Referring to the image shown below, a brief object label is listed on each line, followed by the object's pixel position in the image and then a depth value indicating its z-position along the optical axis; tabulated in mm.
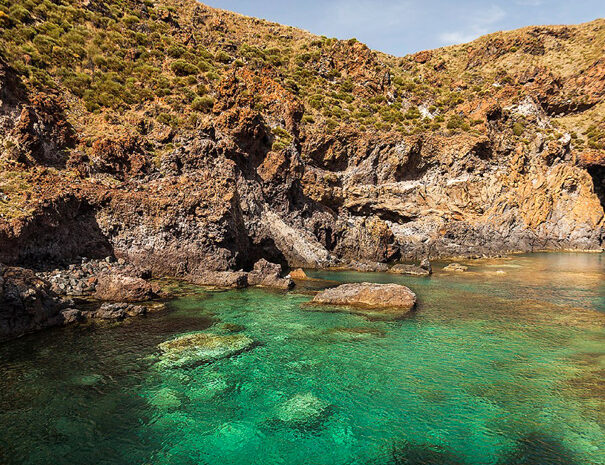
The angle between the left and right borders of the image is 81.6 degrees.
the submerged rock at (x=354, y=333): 12609
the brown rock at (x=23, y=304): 11359
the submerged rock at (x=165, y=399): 7854
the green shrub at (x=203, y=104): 37062
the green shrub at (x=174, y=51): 47184
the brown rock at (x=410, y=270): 28377
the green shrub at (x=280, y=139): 36628
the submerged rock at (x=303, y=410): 7480
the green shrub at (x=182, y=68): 43469
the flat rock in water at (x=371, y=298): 16750
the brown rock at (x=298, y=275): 25025
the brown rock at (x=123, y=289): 16141
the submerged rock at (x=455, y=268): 30862
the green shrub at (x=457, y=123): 52719
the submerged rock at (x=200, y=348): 10269
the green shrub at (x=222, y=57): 54456
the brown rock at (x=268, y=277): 21266
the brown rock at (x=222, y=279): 20656
